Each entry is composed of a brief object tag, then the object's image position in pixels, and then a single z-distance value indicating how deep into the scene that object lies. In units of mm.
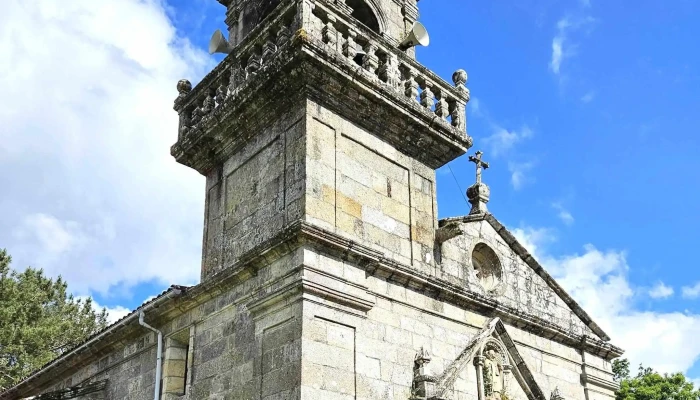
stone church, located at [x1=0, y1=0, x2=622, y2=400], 9438
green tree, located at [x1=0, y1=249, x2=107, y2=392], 26548
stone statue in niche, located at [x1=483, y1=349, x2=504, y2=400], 11031
